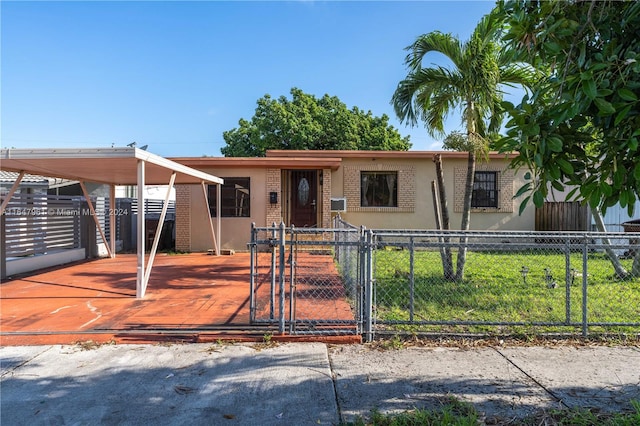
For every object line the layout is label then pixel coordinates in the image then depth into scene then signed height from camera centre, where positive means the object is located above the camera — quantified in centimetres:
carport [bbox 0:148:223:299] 638 +99
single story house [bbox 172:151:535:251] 1314 +78
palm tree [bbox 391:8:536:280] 720 +257
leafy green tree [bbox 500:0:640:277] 208 +63
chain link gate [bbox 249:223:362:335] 486 -137
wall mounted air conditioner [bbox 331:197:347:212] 1316 +35
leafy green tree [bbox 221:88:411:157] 2928 +673
